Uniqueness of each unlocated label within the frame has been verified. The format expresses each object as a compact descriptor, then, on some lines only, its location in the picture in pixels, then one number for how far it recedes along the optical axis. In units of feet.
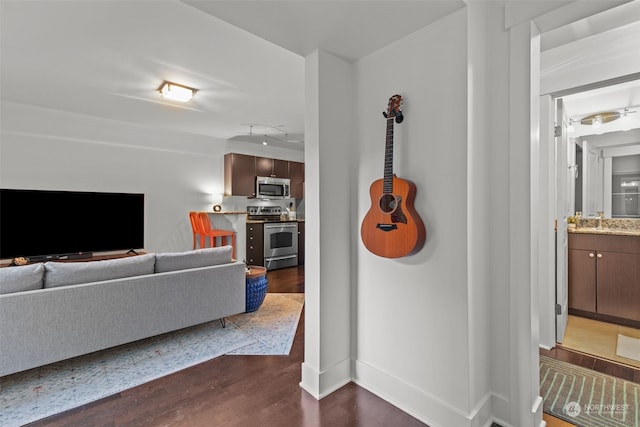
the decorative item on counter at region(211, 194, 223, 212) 17.63
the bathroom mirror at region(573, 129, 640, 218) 11.28
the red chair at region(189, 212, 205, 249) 16.28
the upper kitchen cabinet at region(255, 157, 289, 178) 18.80
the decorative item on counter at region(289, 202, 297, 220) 20.74
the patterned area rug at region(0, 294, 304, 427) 6.03
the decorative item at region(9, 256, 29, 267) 11.09
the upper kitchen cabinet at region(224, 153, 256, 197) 17.62
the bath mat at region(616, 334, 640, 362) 7.63
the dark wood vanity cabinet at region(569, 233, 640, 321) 9.27
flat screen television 12.03
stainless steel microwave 18.80
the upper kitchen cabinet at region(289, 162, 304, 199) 20.74
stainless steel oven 18.29
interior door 8.33
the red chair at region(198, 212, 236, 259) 16.11
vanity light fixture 10.83
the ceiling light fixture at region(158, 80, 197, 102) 9.96
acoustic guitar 5.48
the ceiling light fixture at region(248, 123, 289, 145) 15.53
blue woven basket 10.48
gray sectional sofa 6.31
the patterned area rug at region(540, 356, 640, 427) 5.45
